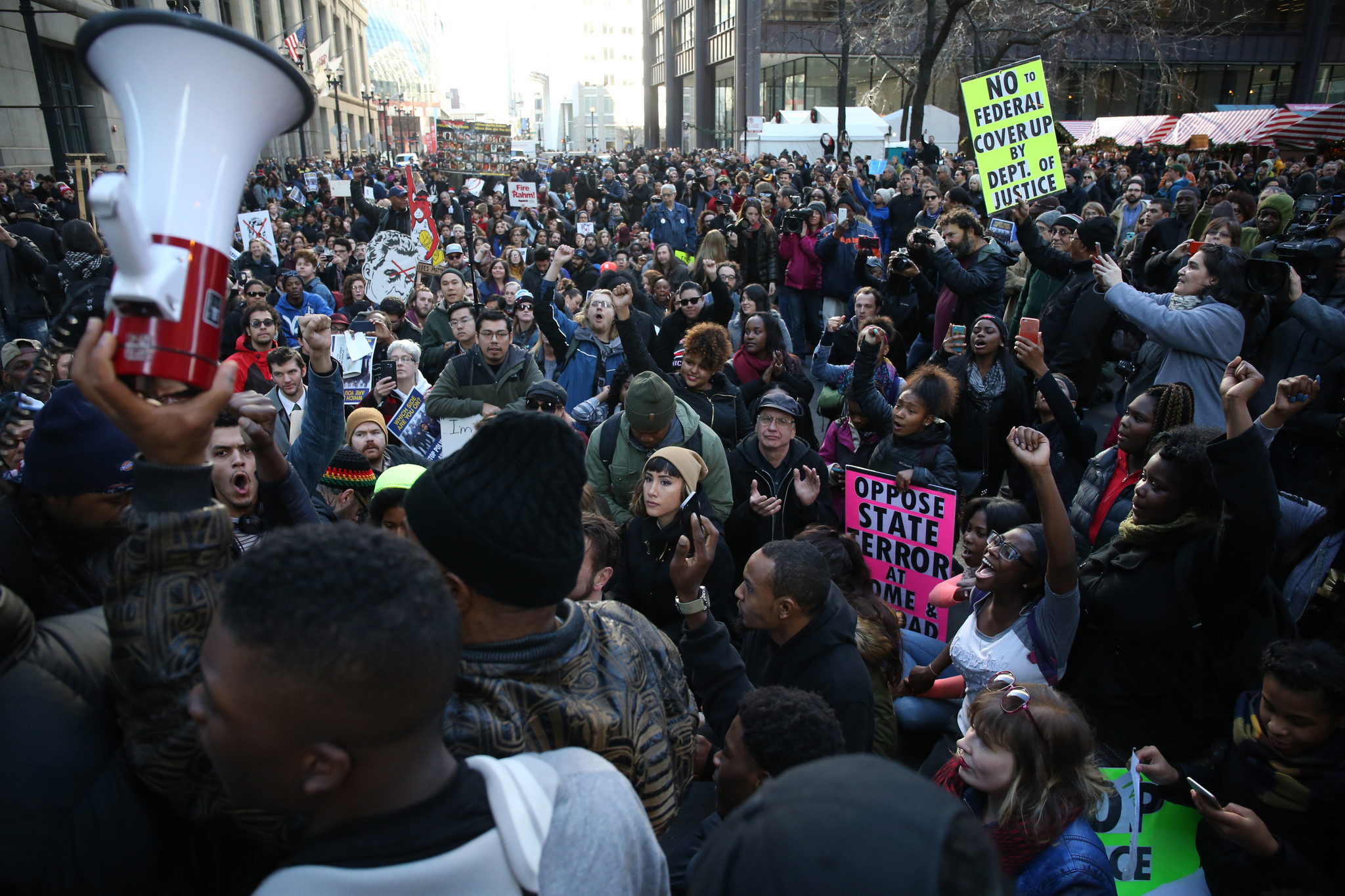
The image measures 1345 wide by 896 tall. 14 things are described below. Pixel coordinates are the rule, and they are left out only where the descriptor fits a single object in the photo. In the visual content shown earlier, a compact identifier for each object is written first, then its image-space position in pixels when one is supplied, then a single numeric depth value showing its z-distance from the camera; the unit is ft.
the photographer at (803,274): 32.22
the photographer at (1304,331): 14.28
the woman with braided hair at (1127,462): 12.08
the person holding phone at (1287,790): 7.15
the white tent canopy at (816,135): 92.58
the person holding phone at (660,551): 11.75
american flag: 81.35
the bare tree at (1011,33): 78.07
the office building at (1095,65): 139.85
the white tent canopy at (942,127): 112.68
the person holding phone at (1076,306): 19.13
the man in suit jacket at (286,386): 15.78
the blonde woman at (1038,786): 6.84
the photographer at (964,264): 20.79
